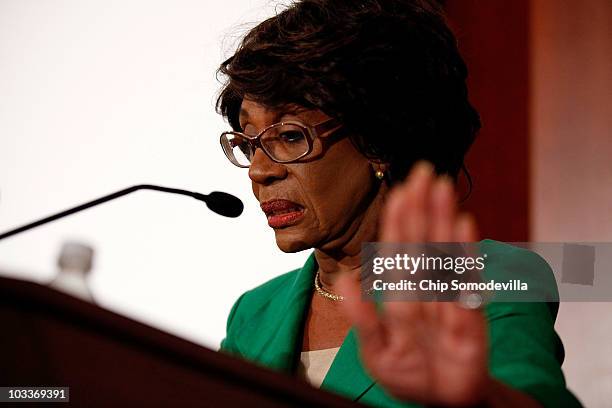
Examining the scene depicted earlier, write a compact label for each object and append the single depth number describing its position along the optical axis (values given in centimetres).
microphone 293
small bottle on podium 302
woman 297
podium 250
